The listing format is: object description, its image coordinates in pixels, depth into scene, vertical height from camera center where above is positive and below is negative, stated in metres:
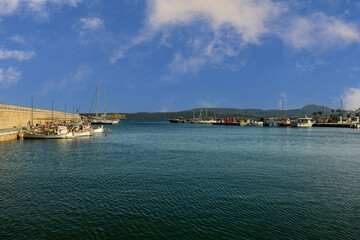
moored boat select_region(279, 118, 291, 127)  157.68 -2.20
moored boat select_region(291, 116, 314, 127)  149.75 -1.51
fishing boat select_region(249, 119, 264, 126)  180.50 -2.22
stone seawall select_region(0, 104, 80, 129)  62.73 +1.29
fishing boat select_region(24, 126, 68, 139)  57.47 -2.81
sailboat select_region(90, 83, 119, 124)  171.55 -0.52
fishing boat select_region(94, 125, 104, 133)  85.50 -3.30
